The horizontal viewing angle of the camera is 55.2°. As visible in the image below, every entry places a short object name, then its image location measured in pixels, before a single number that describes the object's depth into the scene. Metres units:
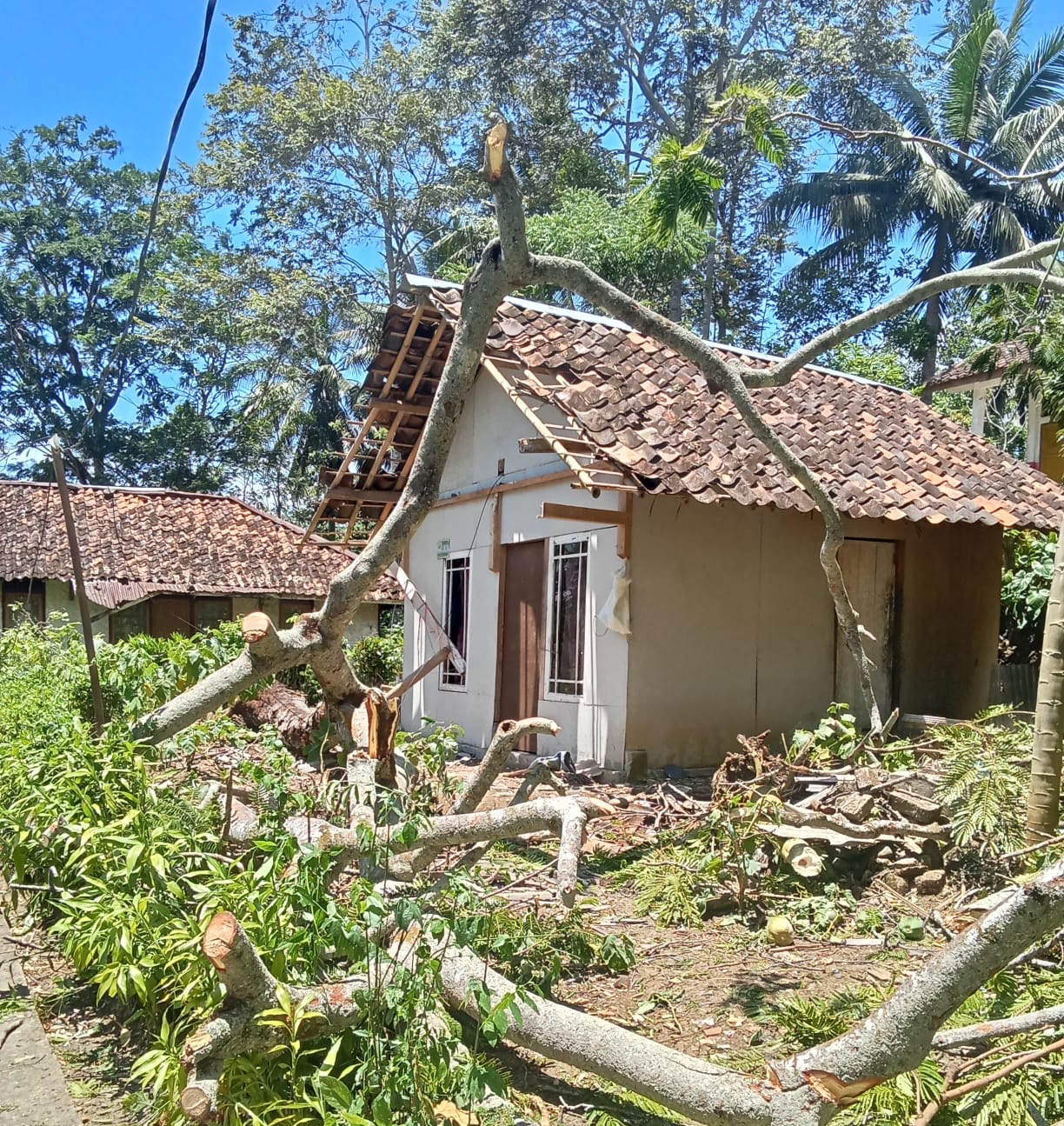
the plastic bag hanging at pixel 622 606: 8.91
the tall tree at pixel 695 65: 24.45
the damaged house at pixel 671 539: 8.98
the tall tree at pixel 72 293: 31.53
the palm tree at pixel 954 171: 22.64
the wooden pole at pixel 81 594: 5.50
